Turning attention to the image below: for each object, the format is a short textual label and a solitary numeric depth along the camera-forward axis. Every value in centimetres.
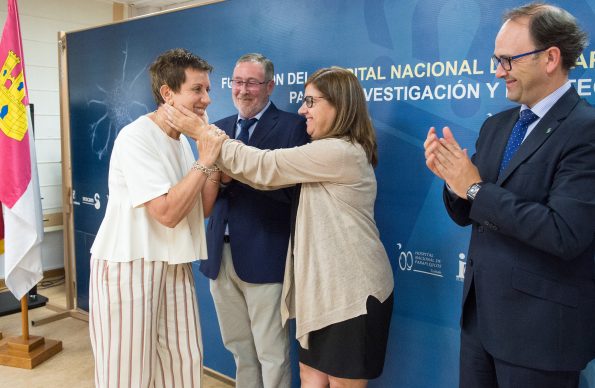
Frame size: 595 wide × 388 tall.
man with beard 223
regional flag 330
